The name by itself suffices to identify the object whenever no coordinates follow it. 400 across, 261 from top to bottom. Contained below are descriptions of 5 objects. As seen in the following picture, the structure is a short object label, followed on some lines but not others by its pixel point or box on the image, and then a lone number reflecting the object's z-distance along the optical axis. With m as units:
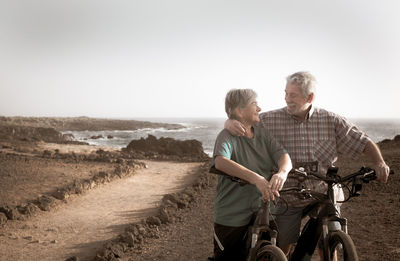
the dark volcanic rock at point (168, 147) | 20.49
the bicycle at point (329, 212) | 2.39
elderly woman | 2.47
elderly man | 2.81
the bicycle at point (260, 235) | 2.32
